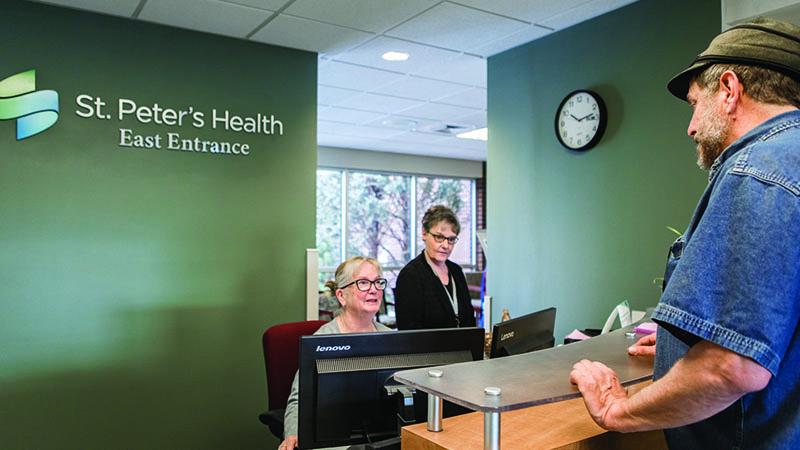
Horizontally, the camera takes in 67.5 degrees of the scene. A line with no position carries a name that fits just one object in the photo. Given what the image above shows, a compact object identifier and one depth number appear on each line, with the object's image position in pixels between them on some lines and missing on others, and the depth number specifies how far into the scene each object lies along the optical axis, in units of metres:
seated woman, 2.32
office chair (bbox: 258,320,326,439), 2.67
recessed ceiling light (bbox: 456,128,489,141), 6.98
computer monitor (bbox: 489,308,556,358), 1.67
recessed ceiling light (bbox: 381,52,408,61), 4.01
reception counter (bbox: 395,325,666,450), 0.94
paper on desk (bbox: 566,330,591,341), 2.66
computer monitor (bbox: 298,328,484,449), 1.48
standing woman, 2.78
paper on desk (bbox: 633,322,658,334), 1.57
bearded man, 0.78
